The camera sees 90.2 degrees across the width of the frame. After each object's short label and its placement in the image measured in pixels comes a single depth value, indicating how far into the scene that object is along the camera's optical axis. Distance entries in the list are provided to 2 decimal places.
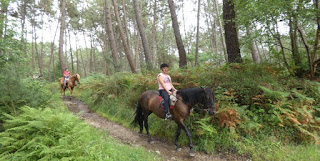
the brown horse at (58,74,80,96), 12.40
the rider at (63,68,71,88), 13.04
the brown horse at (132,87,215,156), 4.46
